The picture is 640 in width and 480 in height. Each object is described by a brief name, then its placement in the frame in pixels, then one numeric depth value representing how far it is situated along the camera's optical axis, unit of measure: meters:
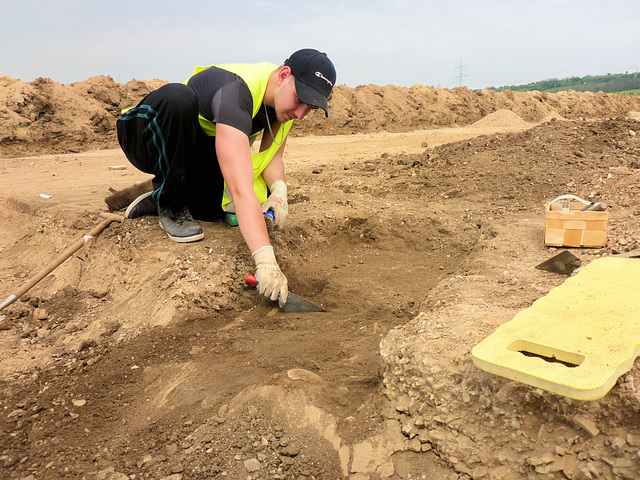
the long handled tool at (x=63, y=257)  2.81
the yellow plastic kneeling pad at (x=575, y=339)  1.18
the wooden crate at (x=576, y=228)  2.73
